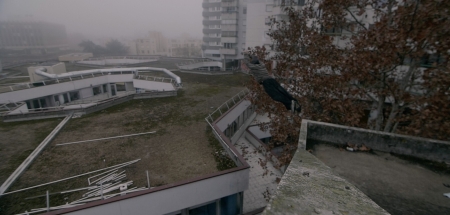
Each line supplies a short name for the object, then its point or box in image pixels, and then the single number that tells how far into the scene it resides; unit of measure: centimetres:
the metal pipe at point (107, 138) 1280
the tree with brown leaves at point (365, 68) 768
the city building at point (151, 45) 12056
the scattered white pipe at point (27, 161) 920
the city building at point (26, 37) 8975
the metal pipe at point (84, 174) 902
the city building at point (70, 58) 4864
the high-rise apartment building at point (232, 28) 4597
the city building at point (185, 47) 11420
